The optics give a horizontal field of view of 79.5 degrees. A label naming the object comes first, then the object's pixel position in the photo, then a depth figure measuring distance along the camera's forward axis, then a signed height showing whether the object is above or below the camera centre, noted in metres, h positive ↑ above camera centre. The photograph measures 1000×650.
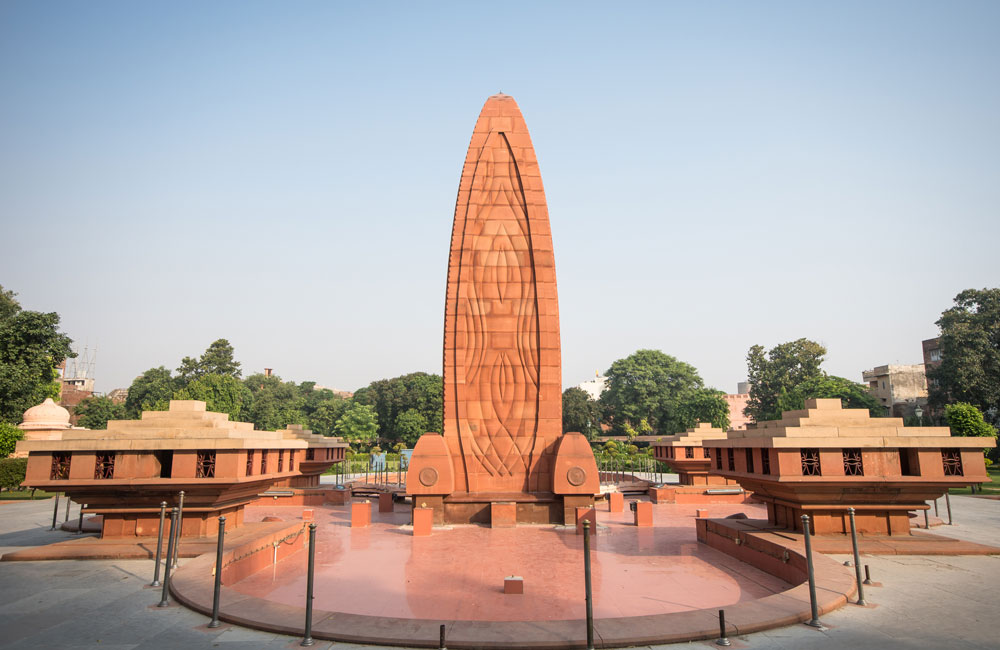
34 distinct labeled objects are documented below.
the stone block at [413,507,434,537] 15.74 -2.51
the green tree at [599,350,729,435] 71.62 +4.19
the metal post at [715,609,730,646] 6.73 -2.36
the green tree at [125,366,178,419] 65.19 +3.72
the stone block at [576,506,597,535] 16.11 -2.53
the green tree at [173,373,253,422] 59.19 +3.20
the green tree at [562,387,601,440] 71.44 +1.18
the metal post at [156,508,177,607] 8.20 -2.25
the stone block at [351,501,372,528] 17.25 -2.58
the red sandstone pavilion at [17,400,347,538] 11.42 -0.81
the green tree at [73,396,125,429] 65.56 +1.36
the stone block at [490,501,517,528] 17.17 -2.54
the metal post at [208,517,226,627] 7.38 -2.08
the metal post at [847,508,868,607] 7.98 -1.95
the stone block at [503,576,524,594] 9.55 -2.54
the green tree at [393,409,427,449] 65.38 +0.03
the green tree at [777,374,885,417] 51.41 +2.62
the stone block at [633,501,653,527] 17.17 -2.54
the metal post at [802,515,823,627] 7.26 -2.14
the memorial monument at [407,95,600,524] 17.66 +1.91
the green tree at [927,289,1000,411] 41.88 +4.92
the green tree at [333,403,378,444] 62.97 -0.07
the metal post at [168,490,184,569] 9.64 -2.04
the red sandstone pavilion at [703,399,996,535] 11.39 -0.80
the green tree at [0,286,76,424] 33.81 +4.00
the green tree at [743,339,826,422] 58.59 +5.28
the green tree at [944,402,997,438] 30.69 +0.14
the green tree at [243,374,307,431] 71.13 +2.66
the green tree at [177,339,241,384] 66.19 +6.63
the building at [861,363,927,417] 60.60 +3.49
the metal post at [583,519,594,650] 6.58 -1.94
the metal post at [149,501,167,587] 9.21 -2.27
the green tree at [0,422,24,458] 26.83 -0.60
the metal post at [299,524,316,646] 6.82 -1.95
